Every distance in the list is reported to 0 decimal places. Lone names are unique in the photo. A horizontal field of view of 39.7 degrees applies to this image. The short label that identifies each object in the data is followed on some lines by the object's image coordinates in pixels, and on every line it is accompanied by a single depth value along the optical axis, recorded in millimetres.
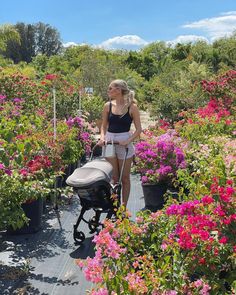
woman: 3565
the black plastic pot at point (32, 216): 3631
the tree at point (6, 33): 21274
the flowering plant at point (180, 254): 1647
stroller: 3069
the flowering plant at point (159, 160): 4372
